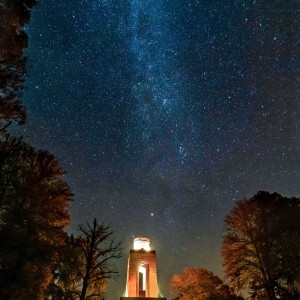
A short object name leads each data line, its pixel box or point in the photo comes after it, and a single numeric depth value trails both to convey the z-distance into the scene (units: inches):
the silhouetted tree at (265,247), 788.6
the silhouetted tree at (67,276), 792.3
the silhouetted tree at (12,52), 444.1
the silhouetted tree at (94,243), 618.7
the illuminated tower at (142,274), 1254.8
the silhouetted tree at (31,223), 483.8
